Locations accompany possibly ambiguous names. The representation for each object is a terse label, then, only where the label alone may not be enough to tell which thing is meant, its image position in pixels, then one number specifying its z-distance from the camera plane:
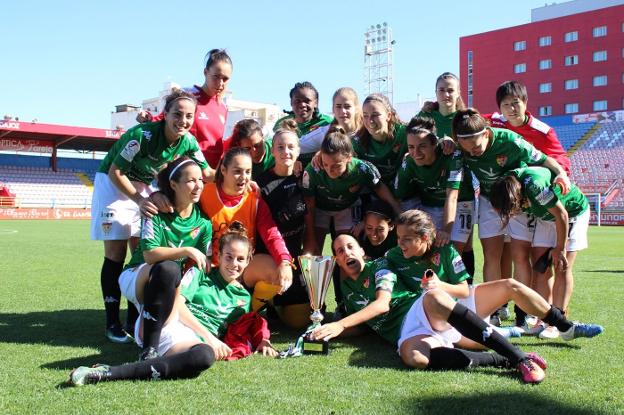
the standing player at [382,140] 4.56
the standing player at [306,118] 5.14
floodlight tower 51.62
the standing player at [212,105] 4.94
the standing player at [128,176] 4.14
